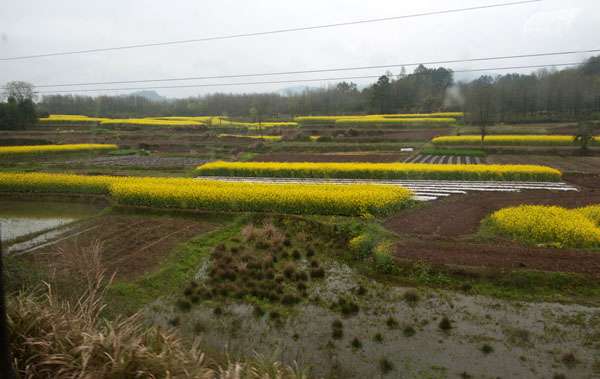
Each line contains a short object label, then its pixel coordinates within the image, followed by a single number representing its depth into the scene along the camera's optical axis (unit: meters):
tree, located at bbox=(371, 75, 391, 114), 53.84
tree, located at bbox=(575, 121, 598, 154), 31.06
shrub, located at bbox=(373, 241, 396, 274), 10.41
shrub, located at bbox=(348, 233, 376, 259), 11.43
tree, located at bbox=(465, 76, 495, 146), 34.72
